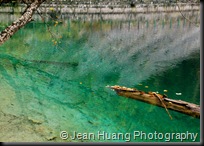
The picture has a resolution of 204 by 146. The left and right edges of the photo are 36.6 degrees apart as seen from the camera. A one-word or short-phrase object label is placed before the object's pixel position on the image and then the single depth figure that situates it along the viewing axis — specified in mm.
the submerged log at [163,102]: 6104
